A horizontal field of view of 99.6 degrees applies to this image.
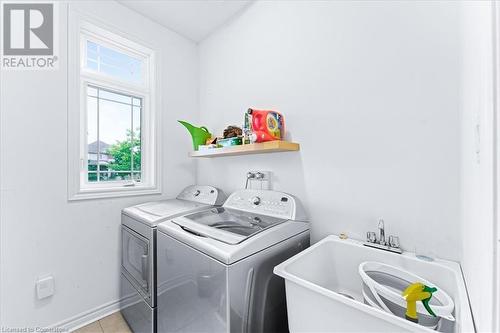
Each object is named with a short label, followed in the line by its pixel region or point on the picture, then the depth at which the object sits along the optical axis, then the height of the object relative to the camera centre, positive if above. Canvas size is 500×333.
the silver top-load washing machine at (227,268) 0.95 -0.51
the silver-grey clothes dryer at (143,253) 1.37 -0.62
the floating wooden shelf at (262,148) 1.38 +0.13
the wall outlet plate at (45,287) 1.46 -0.84
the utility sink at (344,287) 0.66 -0.49
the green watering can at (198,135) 2.03 +0.30
